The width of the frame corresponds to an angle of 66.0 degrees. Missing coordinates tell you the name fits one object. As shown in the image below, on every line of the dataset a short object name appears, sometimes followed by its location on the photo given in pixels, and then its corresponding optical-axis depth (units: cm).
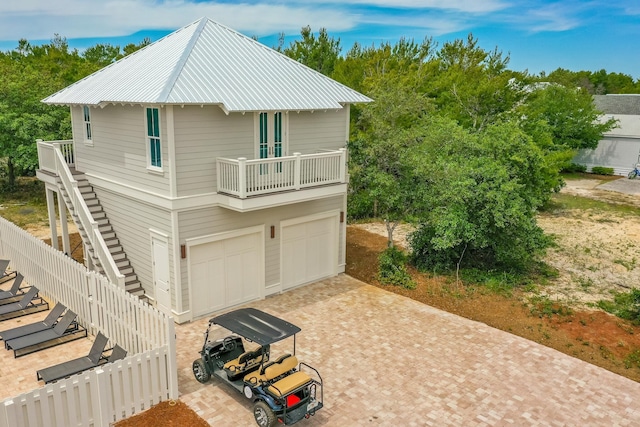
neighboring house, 4338
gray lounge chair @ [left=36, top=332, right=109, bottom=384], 1056
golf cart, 933
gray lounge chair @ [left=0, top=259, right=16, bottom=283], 1650
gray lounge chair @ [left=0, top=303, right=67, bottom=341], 1234
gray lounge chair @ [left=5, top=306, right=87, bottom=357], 1194
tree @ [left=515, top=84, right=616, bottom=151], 3984
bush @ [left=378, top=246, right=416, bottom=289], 1761
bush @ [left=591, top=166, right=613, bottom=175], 4381
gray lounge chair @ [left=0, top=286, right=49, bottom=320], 1401
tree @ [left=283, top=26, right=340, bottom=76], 3709
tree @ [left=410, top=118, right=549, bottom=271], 1700
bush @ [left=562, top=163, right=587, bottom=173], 4481
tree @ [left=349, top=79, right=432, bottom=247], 1734
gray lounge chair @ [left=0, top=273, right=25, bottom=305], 1488
